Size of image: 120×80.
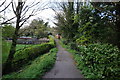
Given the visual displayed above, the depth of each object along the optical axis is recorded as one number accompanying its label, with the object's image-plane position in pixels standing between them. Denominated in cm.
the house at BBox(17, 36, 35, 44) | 1516
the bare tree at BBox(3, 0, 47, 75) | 413
